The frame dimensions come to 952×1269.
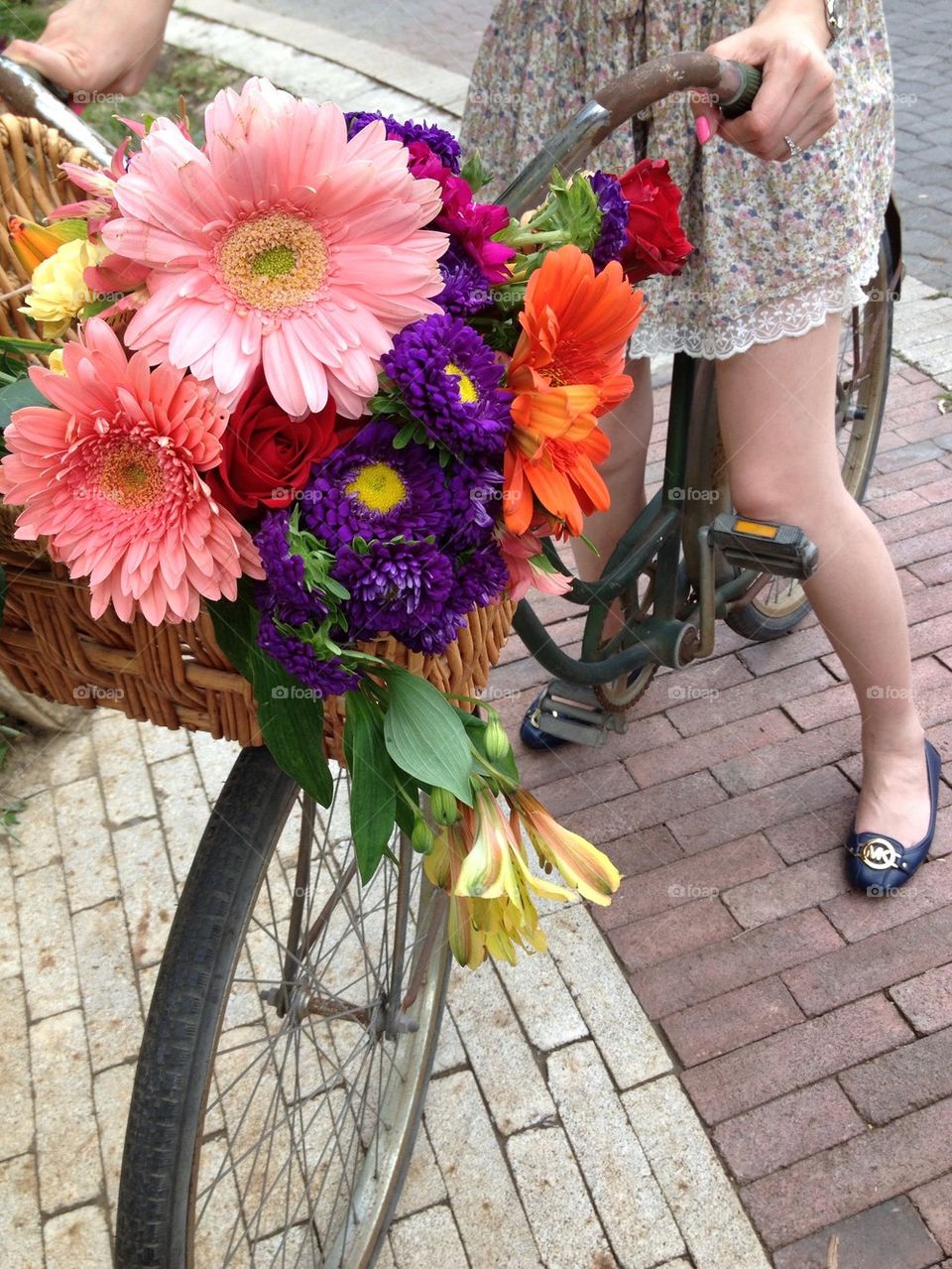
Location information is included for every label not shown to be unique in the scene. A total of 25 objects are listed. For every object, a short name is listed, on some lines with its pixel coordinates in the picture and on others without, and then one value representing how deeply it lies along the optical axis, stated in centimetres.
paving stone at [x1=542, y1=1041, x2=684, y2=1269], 178
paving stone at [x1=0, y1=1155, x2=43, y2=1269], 184
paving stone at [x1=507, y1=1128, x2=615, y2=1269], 178
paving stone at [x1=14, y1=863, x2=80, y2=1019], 221
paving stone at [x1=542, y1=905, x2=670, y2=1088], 201
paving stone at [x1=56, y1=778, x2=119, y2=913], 240
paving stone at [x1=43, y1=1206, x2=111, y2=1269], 183
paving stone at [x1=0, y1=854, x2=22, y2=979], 227
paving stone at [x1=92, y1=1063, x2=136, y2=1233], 193
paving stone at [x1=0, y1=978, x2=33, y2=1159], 200
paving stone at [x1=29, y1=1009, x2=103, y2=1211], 192
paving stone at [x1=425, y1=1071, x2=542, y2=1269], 180
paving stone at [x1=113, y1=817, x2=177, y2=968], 229
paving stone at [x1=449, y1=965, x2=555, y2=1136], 197
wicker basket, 97
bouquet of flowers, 79
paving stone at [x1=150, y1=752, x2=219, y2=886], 245
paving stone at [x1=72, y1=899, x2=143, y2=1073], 212
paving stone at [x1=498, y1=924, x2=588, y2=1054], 208
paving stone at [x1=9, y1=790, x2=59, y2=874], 247
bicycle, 116
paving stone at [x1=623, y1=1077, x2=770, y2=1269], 176
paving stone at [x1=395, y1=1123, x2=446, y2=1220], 187
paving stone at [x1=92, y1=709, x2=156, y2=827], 256
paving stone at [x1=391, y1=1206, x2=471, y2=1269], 180
